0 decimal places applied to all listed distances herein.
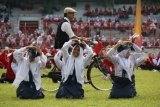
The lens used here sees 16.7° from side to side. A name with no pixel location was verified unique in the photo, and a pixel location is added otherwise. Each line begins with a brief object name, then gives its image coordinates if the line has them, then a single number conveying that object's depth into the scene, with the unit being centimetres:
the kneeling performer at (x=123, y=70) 1097
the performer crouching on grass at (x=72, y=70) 1091
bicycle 1227
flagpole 2830
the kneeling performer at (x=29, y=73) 1093
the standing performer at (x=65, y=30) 1127
